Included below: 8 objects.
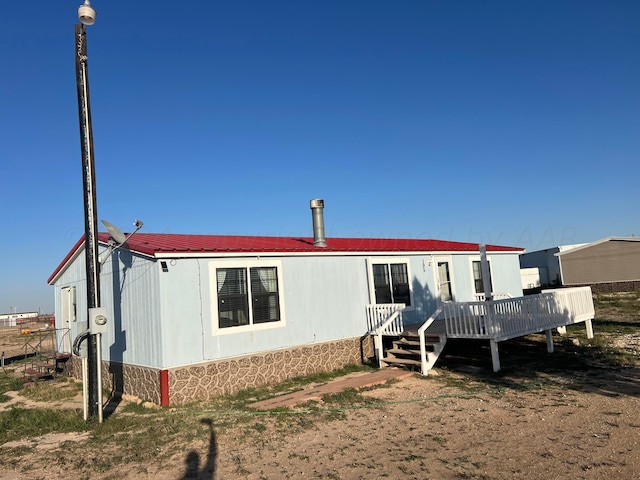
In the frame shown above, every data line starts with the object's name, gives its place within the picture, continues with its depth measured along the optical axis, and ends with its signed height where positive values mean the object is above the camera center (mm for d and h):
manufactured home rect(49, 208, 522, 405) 9125 -161
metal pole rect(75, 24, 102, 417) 8219 +2235
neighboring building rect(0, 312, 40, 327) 57156 -382
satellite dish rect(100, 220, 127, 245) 8820 +1402
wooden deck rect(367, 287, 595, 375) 10328 -1036
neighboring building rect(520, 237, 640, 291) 31734 +406
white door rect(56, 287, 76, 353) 12992 -173
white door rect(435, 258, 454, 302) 14164 +75
